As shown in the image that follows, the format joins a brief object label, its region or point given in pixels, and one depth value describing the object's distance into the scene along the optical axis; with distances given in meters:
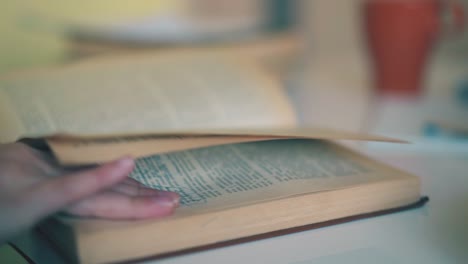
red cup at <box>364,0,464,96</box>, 0.75
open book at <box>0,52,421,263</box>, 0.32
